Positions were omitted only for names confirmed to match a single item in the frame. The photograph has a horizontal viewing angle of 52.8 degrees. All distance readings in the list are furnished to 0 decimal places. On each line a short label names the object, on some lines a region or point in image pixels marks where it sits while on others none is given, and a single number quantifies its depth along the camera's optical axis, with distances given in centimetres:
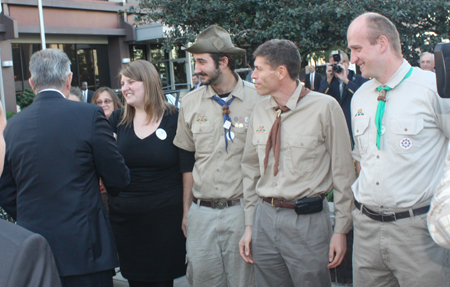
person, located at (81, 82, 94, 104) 897
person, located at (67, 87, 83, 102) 551
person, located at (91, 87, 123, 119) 531
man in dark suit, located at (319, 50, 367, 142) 527
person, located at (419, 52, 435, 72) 658
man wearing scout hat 318
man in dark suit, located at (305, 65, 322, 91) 827
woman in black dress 346
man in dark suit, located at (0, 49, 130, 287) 268
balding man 238
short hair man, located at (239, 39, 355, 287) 277
